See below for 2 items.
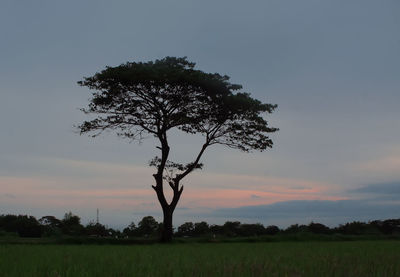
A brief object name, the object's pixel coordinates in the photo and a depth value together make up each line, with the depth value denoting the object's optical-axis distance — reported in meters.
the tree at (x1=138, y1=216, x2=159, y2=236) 41.53
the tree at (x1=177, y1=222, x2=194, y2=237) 42.04
